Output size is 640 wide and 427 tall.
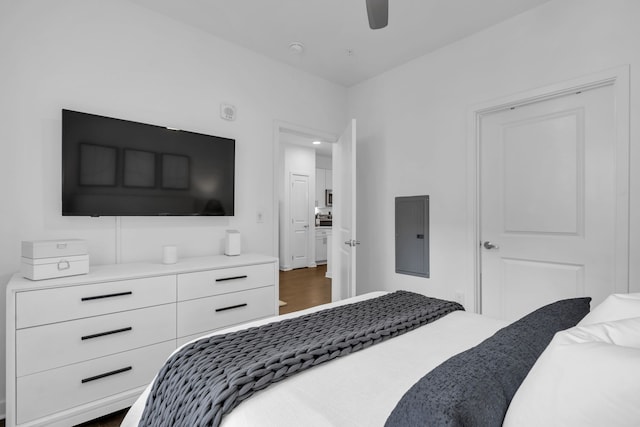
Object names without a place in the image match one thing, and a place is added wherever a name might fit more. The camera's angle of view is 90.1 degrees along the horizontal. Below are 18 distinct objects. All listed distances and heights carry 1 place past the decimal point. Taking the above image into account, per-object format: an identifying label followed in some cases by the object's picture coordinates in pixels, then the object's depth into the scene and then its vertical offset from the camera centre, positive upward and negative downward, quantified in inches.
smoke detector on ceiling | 116.2 +61.2
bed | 20.6 -14.2
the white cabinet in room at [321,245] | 281.8 -28.2
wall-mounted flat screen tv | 82.3 +12.8
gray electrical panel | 124.2 -8.7
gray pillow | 22.9 -14.2
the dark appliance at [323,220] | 290.0 -6.2
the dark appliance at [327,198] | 306.0 +14.8
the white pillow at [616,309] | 34.2 -10.5
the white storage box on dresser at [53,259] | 67.6 -10.2
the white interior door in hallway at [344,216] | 122.0 -1.1
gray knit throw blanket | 33.7 -18.6
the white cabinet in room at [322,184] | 302.7 +28.3
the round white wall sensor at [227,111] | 113.1 +36.4
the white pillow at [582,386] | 19.3 -11.4
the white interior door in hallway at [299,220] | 258.7 -5.5
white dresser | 63.6 -27.1
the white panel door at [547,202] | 86.0 +3.5
